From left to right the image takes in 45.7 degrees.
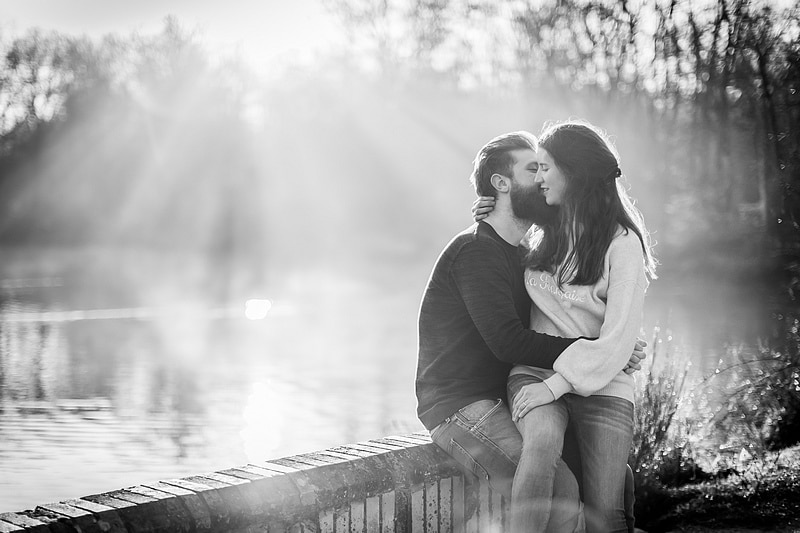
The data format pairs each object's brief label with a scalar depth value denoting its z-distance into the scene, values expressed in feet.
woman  10.23
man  10.37
